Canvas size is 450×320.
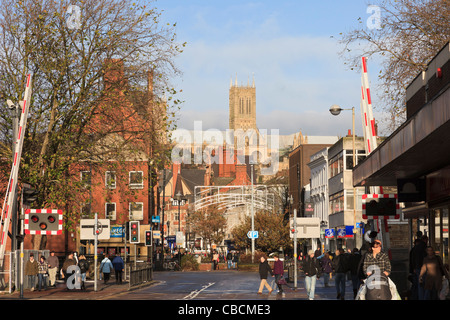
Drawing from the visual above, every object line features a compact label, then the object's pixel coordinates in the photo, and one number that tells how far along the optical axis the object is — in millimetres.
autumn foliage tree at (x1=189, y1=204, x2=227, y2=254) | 114625
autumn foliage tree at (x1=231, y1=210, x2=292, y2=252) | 78375
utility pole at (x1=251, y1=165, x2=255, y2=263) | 68050
